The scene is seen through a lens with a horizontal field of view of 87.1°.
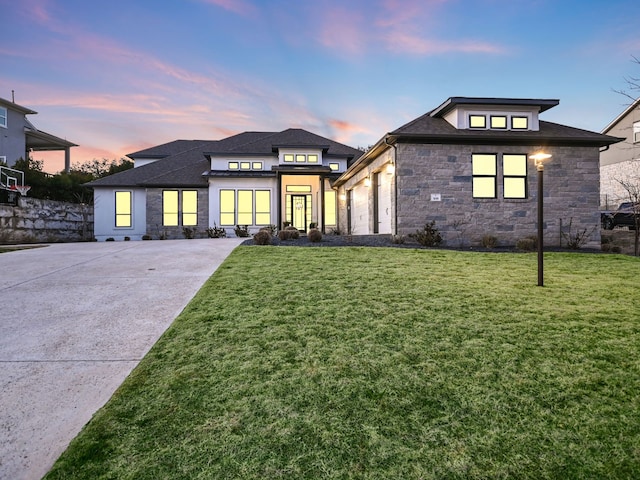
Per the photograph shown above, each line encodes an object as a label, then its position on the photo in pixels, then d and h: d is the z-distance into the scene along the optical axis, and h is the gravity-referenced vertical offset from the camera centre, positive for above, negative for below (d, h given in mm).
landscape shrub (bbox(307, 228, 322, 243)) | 11117 -162
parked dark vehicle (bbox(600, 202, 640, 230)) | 14523 +482
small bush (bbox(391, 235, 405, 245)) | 10703 -296
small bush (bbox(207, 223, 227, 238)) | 17953 -75
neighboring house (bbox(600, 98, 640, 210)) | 21312 +4498
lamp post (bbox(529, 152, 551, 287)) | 5203 +295
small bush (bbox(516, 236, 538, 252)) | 10016 -424
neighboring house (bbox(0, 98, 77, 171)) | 20062 +6408
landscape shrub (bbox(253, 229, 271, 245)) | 10148 -201
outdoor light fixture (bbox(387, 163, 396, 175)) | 11127 +2119
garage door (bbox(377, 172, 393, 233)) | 12211 +1082
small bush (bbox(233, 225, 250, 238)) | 18047 +24
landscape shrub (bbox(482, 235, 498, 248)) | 10648 -343
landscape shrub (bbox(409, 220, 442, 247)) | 10461 -170
